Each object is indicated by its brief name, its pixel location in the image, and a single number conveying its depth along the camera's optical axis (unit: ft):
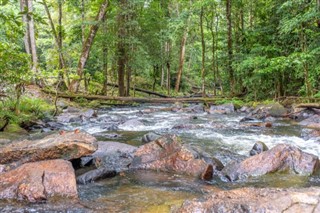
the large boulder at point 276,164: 16.55
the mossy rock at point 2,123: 27.03
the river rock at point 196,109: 48.04
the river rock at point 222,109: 45.55
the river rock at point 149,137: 24.70
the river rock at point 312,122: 30.42
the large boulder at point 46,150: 15.94
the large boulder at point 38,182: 12.89
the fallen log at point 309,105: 34.88
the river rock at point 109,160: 15.75
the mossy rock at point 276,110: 38.27
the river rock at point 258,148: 20.44
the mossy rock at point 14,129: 27.22
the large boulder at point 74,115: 37.81
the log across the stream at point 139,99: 53.26
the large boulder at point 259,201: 9.12
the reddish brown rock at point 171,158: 16.57
